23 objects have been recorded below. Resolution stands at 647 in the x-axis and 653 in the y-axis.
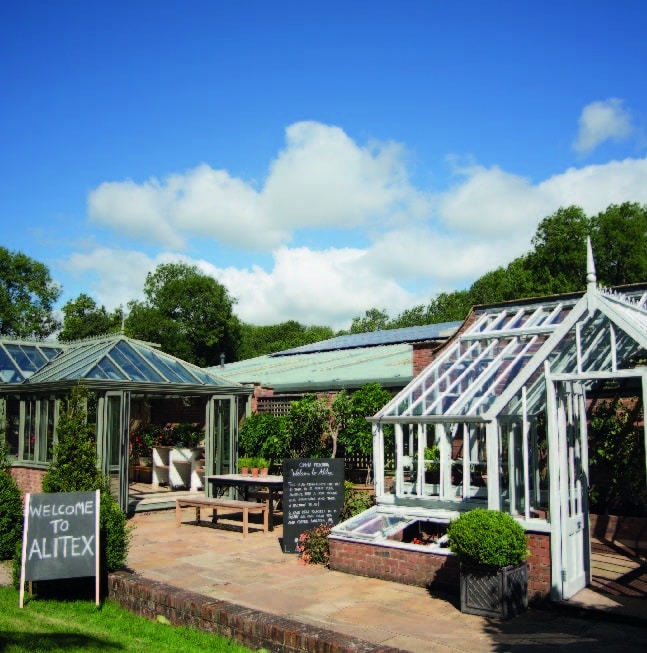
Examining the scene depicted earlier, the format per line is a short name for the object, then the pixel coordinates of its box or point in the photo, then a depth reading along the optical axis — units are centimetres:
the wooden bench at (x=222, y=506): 1202
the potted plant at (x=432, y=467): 1125
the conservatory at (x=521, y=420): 767
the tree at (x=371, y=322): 6332
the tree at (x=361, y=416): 1410
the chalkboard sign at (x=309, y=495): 1038
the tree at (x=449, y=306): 4653
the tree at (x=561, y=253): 3197
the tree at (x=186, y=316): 4394
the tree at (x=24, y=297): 4019
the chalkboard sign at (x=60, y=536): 761
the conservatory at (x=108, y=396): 1375
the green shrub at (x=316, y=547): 962
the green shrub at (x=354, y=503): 1064
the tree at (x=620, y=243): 3219
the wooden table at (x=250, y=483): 1256
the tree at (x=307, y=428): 1488
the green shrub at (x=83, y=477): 827
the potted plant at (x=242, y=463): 1540
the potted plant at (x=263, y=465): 1430
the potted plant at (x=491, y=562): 707
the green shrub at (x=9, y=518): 973
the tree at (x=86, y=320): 3778
